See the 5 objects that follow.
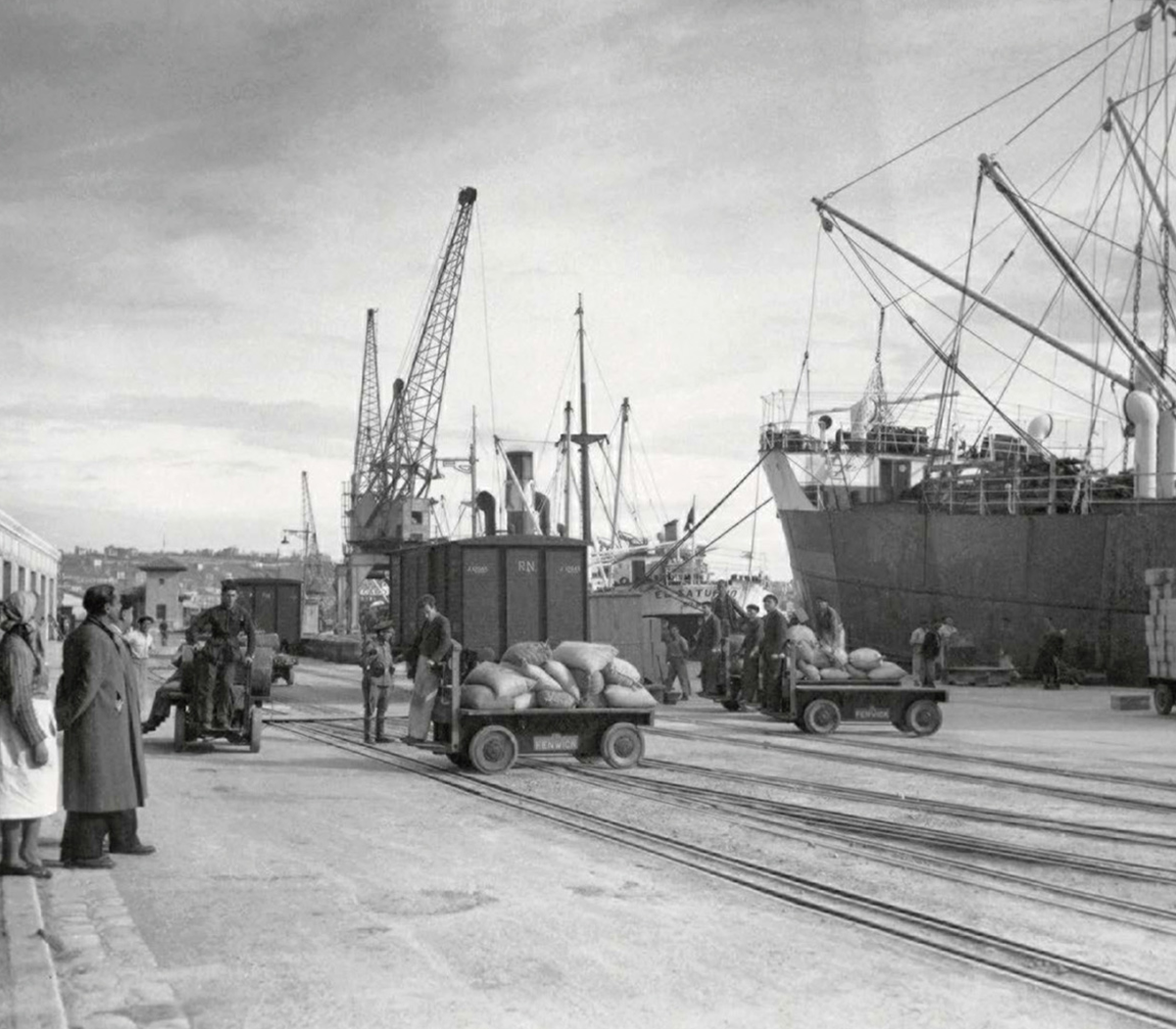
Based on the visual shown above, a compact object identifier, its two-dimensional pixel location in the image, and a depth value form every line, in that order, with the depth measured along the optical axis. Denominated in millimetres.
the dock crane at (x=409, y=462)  77000
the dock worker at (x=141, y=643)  18233
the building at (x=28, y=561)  53469
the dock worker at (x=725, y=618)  23984
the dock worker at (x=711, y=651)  24562
